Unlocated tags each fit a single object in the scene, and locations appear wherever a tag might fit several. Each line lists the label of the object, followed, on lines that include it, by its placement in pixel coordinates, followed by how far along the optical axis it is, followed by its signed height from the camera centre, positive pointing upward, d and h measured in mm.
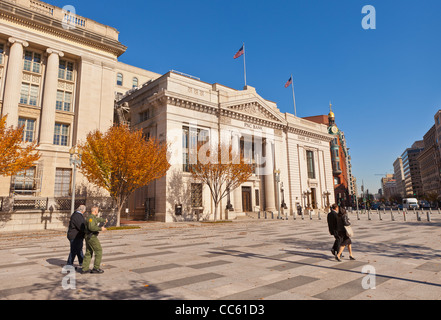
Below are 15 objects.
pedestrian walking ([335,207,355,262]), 9039 -840
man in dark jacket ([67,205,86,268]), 8078 -645
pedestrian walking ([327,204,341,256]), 9251 -666
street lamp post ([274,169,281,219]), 36594 +3933
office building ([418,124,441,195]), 103812 +15232
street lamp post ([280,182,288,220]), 44719 +1148
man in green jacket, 7611 -872
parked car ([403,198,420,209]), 65162 -59
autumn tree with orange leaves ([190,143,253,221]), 31266 +4358
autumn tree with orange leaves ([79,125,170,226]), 23609 +3920
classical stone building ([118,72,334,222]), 33688 +9489
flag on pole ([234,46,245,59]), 40406 +21630
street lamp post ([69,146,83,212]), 21094 +3907
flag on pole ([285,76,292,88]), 47406 +20185
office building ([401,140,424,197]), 155675 +19053
